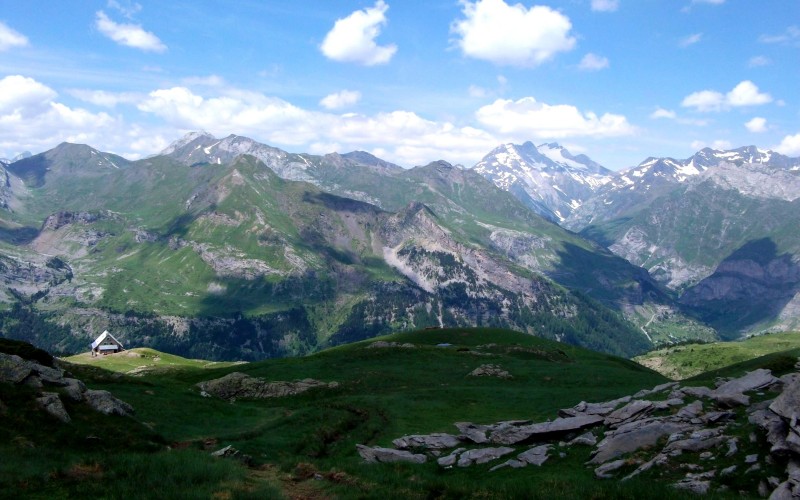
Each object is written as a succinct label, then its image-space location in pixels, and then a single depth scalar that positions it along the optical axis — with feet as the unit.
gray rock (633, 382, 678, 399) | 169.48
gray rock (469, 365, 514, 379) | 302.25
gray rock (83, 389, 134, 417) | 128.06
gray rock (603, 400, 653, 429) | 131.64
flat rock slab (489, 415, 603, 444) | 133.90
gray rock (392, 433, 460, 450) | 146.92
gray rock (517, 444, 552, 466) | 113.70
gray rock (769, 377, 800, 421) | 86.34
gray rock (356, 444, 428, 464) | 129.59
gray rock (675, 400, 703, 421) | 117.39
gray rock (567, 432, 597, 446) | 119.24
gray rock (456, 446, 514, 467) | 120.78
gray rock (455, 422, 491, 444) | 144.82
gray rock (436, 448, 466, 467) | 122.00
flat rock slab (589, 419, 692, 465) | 106.42
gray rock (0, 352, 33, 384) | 121.47
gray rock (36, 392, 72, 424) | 114.62
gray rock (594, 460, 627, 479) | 96.62
